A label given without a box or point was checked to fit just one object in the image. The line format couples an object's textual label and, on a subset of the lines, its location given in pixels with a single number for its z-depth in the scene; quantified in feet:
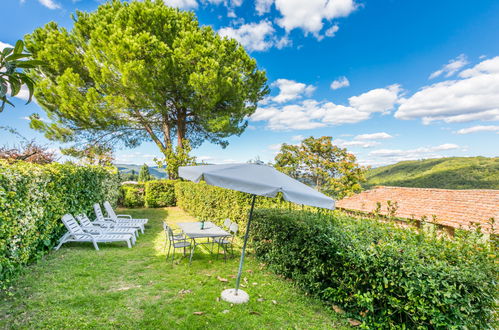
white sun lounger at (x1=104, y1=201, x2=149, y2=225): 27.95
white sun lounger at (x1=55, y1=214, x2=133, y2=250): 18.97
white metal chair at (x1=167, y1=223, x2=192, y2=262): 17.04
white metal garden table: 16.89
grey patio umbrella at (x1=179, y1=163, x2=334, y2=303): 10.25
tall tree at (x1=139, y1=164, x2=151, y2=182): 70.09
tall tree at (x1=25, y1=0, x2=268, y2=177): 45.85
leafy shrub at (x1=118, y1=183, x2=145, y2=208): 48.24
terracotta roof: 35.60
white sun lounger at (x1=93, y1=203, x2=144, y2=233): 25.52
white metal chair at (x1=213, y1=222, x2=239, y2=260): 17.09
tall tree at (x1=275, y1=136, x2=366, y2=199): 70.67
